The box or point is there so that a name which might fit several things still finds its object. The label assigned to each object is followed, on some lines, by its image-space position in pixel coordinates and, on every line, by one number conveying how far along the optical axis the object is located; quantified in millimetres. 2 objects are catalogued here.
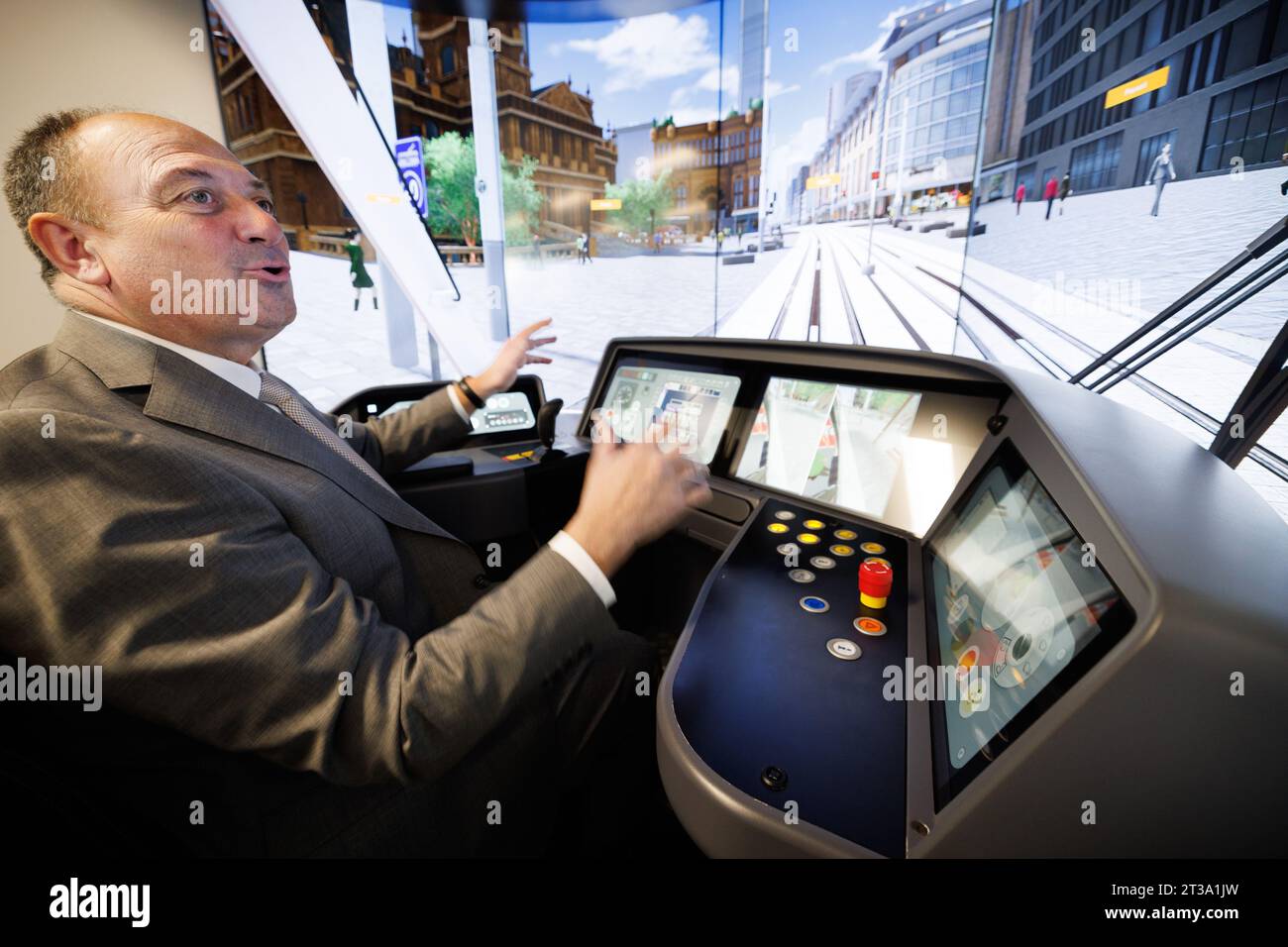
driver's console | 465
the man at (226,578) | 592
